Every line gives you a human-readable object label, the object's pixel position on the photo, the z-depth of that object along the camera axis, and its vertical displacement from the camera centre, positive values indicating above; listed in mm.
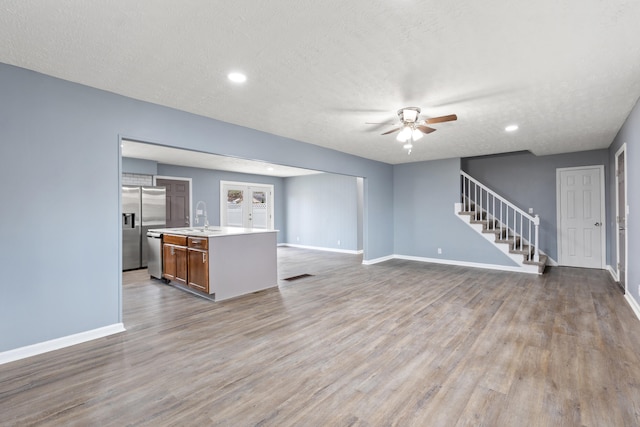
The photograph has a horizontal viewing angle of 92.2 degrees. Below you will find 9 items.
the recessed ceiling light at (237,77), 2824 +1297
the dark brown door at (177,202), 8141 +389
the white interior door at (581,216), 6297 -99
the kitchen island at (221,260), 4316 -674
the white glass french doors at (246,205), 9445 +344
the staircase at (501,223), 6152 -246
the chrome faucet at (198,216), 8364 -2
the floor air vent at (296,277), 5637 -1177
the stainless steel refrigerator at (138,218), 6715 -35
